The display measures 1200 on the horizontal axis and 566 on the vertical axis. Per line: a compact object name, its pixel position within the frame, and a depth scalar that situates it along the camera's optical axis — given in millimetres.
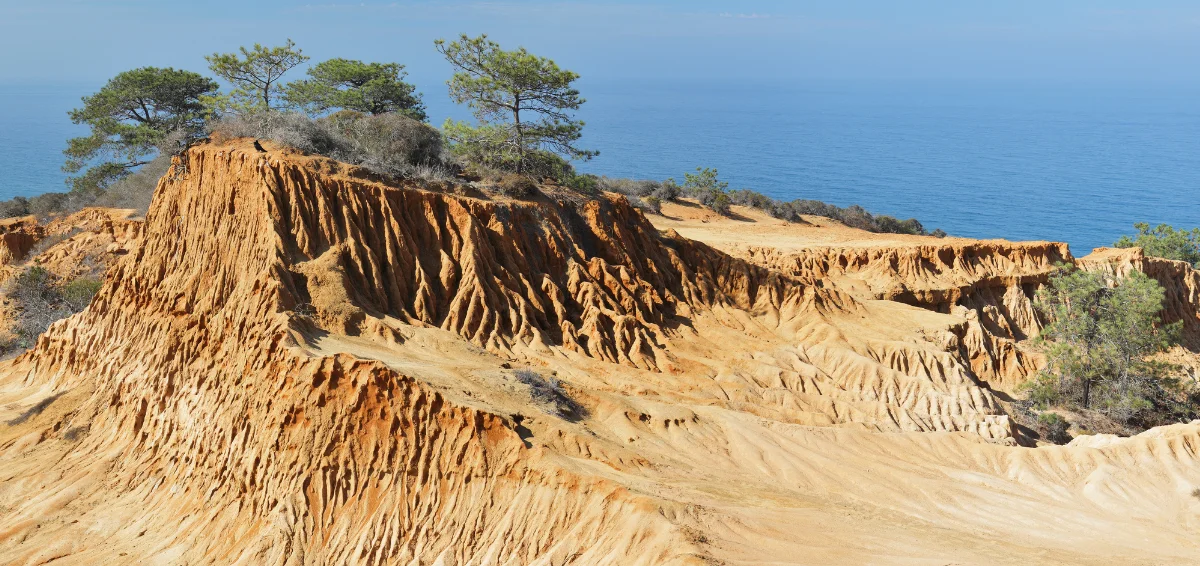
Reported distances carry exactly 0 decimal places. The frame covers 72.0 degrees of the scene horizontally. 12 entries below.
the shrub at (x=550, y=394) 18109
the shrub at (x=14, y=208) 40281
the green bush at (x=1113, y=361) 28156
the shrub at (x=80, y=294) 28797
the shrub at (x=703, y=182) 55312
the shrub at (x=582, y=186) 29500
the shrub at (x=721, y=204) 51281
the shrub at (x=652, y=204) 47781
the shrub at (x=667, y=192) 52919
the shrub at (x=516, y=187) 26938
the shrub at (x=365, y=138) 24703
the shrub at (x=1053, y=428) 24891
